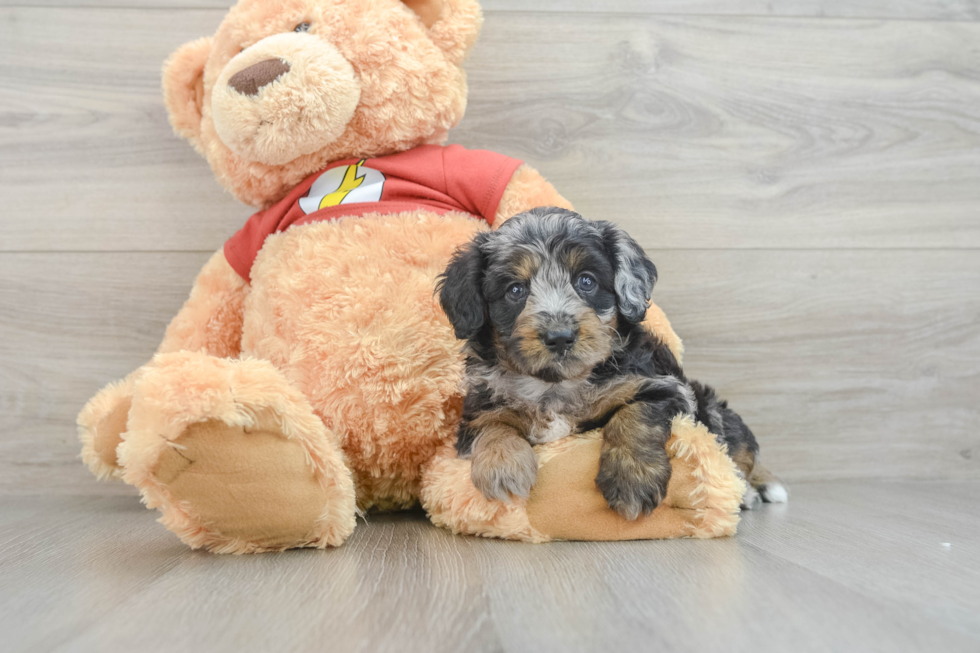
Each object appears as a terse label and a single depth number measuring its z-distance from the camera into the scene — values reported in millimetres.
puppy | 580
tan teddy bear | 561
